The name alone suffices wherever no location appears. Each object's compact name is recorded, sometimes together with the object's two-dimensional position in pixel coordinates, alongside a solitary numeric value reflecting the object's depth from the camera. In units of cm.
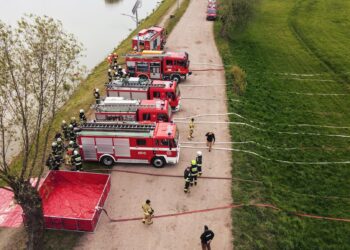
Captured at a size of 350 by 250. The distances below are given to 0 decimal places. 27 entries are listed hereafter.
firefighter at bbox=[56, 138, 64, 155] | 1889
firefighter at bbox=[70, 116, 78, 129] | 2087
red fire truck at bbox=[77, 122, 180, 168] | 1838
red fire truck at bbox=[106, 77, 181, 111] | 2394
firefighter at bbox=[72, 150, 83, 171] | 1761
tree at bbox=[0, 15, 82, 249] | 1267
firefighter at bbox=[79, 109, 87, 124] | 2214
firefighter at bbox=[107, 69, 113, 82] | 2859
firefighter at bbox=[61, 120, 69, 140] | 2119
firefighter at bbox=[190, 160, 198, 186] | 1650
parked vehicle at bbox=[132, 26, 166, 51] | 3375
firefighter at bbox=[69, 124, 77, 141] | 2014
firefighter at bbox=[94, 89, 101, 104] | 2481
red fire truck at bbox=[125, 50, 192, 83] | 2886
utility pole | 4092
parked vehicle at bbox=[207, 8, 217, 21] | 4878
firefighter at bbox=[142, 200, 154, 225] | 1491
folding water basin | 1490
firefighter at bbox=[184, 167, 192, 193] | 1665
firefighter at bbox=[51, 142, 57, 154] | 1853
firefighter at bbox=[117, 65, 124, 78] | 2869
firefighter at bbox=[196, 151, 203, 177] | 1745
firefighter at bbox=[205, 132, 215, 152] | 2011
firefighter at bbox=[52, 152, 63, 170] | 1828
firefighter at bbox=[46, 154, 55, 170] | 1845
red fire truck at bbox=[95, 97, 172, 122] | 2123
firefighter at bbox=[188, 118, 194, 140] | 2136
